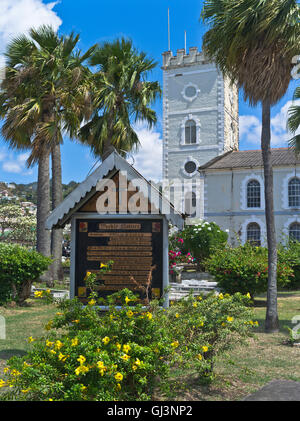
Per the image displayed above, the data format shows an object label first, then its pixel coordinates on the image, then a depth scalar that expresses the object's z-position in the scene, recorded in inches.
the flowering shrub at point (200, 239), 925.8
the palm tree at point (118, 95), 688.4
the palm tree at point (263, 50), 369.7
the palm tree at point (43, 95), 649.6
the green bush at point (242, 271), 540.1
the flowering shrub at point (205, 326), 213.7
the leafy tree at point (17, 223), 1518.2
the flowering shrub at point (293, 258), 701.3
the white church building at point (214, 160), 1229.1
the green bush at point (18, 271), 502.3
